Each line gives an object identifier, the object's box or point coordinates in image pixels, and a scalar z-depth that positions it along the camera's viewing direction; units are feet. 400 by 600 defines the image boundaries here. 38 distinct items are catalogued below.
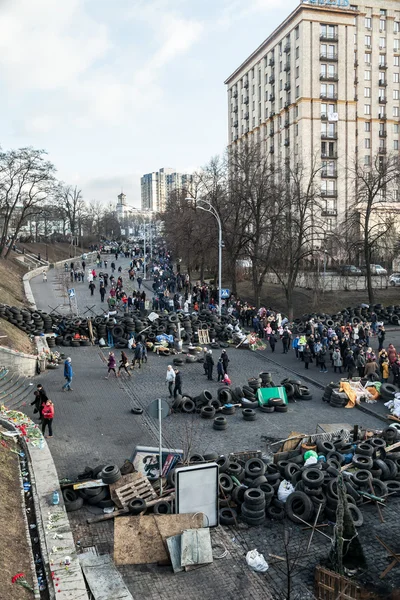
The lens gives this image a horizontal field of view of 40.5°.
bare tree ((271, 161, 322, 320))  123.03
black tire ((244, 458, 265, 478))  39.65
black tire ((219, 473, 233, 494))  38.06
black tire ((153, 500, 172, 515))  35.91
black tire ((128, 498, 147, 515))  36.14
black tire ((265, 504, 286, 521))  36.40
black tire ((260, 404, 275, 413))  59.93
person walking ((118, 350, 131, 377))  74.02
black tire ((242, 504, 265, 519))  35.78
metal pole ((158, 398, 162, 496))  36.95
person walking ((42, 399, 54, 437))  49.03
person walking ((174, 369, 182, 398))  63.36
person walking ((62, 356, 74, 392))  65.67
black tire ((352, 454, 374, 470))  40.90
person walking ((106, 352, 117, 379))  73.92
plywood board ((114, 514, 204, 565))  30.94
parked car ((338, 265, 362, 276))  158.51
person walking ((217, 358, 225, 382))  72.49
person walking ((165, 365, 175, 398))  64.13
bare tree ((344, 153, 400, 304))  129.39
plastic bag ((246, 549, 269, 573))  30.58
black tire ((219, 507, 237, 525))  35.76
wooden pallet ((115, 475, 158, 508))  37.68
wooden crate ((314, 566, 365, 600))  26.55
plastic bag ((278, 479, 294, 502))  37.68
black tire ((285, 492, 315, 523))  35.53
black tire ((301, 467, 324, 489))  37.11
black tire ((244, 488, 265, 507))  36.06
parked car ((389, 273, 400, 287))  157.77
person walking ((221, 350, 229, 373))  73.00
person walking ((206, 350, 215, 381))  73.20
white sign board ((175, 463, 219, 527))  33.65
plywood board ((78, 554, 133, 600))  27.30
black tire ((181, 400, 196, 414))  59.34
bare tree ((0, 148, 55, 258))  177.88
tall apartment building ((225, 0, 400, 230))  205.05
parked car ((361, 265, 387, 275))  169.20
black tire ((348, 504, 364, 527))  34.47
